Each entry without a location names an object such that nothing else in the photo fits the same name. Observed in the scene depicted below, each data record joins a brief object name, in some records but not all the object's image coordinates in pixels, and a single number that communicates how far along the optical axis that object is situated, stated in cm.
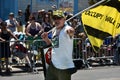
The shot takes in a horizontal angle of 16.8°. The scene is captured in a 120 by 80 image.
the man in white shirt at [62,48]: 596
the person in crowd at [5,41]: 1253
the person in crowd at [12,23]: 1509
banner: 581
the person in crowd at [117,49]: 1390
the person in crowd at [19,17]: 1984
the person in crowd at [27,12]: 2586
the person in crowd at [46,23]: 1438
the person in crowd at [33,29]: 1362
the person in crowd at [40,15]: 1658
